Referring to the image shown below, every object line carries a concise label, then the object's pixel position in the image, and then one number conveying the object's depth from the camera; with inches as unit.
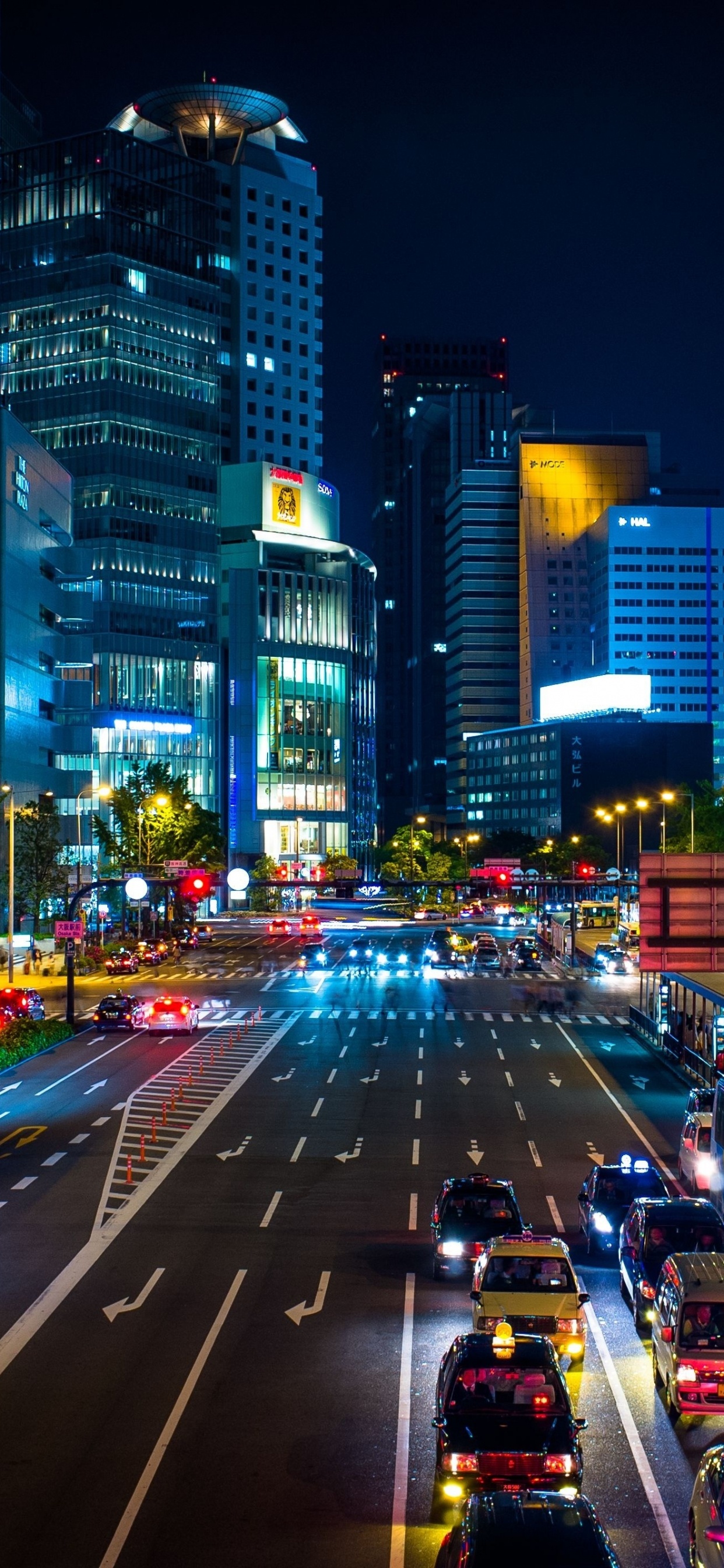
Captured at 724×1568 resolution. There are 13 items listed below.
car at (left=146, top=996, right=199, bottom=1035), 2402.8
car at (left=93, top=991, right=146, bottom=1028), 2469.2
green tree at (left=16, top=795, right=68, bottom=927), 3772.1
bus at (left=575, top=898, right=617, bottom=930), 5423.2
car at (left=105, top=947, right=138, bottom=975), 3553.2
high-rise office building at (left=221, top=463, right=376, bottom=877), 7751.0
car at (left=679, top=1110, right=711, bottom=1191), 1238.9
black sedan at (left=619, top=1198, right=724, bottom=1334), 893.8
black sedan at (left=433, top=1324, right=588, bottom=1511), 590.0
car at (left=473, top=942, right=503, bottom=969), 3900.1
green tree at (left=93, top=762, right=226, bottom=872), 4549.7
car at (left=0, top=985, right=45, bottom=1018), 2477.9
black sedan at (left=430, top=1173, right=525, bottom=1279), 996.6
